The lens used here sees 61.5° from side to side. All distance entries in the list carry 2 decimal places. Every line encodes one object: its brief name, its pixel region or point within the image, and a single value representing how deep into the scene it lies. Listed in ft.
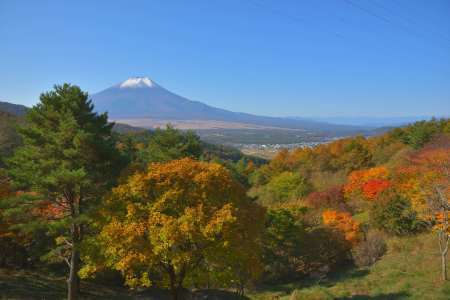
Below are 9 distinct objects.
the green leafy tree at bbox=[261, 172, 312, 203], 168.86
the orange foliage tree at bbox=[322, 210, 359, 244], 94.58
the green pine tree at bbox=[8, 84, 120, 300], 55.62
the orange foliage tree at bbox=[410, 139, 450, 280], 61.16
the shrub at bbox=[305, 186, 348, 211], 134.21
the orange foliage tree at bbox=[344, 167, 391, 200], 132.05
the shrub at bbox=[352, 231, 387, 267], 87.51
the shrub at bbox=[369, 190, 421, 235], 94.02
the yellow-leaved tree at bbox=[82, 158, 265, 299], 45.78
